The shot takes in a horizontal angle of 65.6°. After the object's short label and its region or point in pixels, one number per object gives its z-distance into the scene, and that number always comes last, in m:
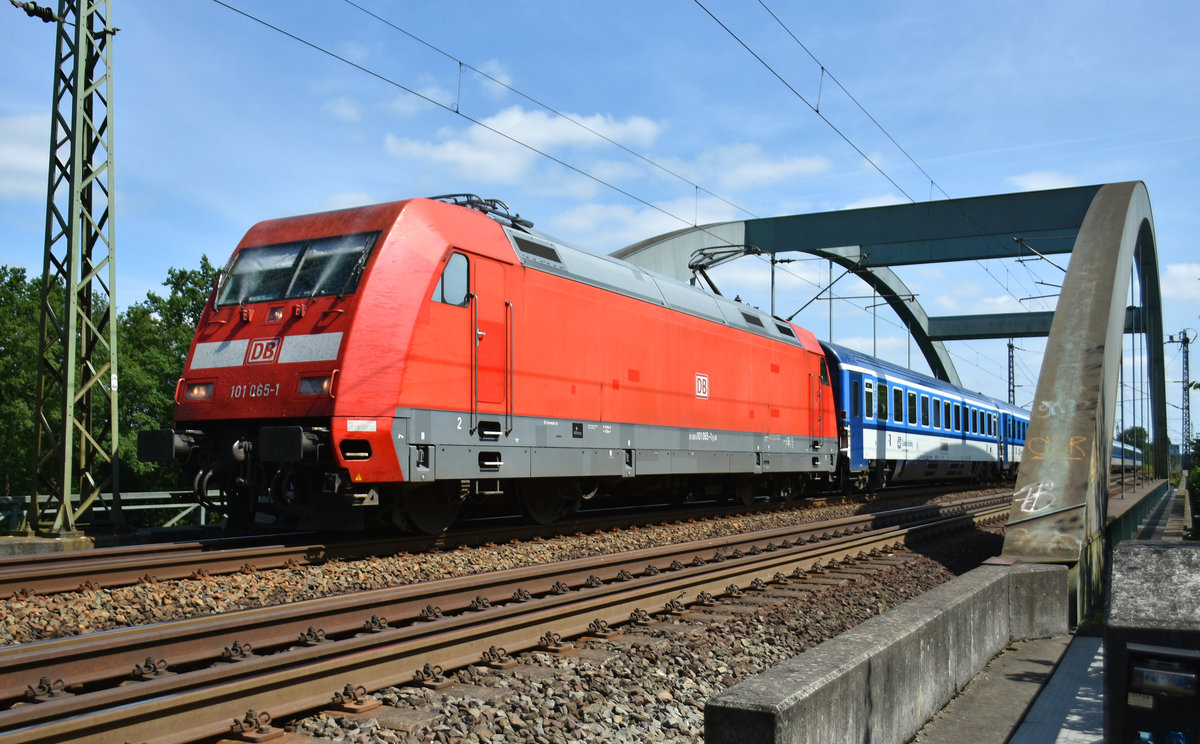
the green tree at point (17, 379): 39.06
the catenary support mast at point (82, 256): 12.03
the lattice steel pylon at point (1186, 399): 64.14
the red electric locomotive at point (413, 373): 9.28
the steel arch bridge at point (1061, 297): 10.90
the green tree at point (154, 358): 41.09
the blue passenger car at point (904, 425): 22.08
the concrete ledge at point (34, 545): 10.77
